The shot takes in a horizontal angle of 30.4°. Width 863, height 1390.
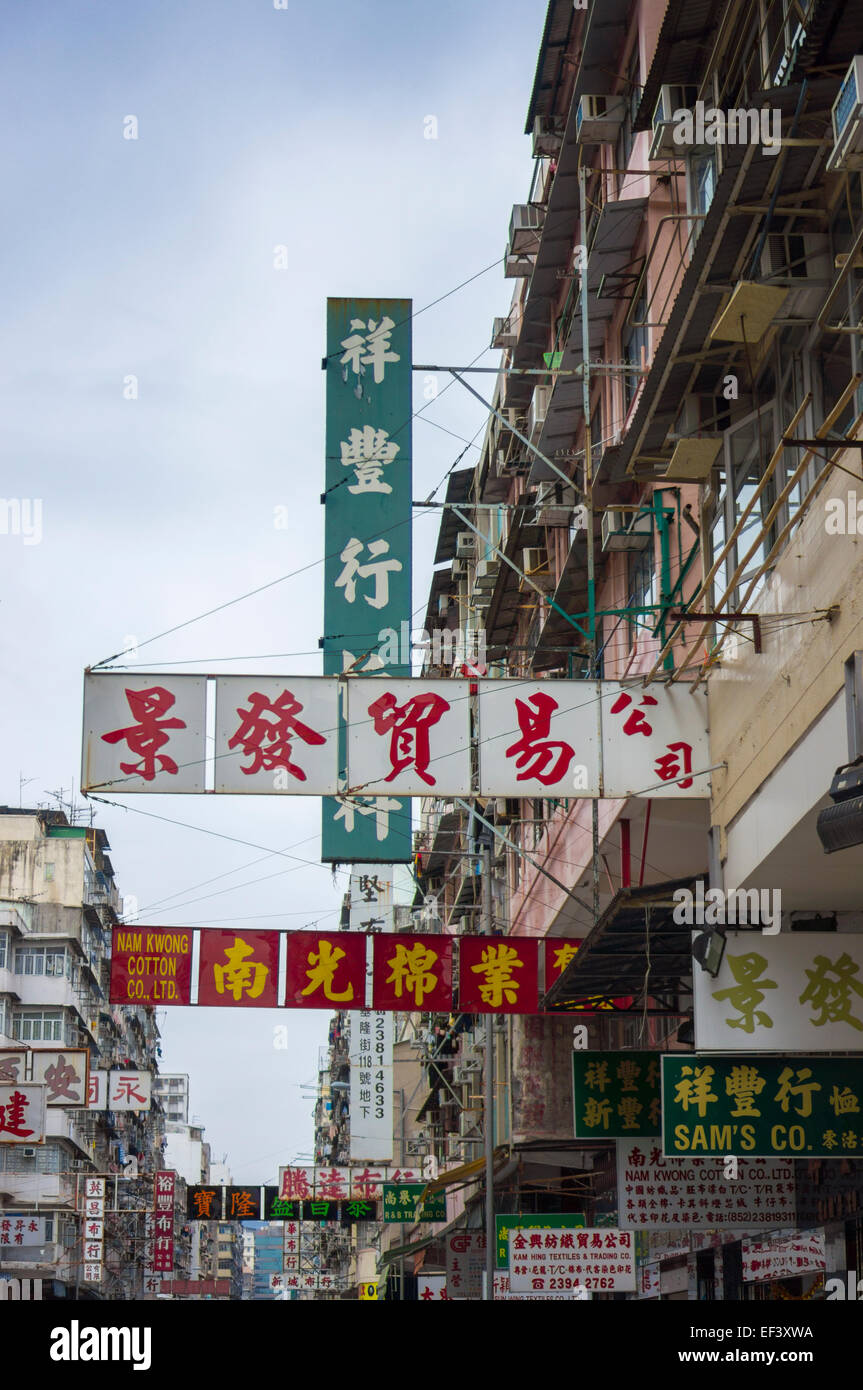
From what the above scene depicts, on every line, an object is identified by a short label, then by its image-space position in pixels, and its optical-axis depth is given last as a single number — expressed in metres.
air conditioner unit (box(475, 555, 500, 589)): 27.53
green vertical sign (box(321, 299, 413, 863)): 17.39
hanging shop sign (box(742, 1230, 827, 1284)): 12.52
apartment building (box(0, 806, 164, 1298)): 54.00
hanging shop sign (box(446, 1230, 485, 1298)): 29.56
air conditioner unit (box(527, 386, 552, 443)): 19.80
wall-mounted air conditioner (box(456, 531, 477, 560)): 32.41
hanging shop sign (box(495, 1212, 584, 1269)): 17.86
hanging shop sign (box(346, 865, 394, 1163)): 38.91
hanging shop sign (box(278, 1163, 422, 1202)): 48.97
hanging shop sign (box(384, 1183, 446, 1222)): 34.62
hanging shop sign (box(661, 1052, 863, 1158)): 10.36
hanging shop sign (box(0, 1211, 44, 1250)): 45.19
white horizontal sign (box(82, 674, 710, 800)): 11.88
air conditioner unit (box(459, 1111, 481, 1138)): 33.81
